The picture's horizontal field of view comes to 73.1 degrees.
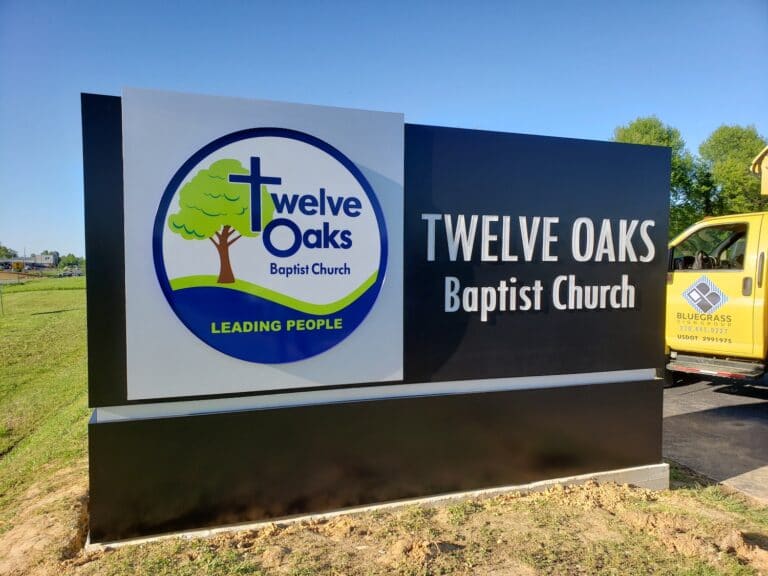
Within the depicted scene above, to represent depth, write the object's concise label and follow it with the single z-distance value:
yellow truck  6.76
